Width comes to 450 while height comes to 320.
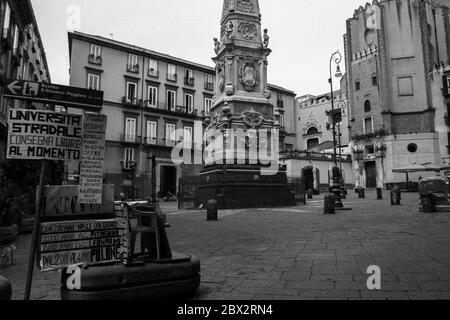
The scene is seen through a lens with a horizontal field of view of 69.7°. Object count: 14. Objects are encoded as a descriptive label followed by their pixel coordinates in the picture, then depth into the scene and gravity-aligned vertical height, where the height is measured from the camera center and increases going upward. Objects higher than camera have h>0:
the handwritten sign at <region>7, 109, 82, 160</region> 3.16 +0.55
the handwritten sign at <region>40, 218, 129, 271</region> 3.12 -0.53
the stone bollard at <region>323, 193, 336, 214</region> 12.91 -0.62
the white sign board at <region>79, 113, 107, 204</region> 3.35 +0.32
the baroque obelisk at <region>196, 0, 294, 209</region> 16.34 +3.31
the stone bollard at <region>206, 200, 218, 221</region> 11.77 -0.80
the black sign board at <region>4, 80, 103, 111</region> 3.09 +0.96
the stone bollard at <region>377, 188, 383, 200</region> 22.95 -0.41
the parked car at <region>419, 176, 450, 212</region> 12.20 -0.27
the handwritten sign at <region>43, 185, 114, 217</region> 3.27 -0.14
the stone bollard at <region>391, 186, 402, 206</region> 16.97 -0.49
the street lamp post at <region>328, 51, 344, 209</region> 15.19 +0.16
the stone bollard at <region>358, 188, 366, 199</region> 25.20 -0.37
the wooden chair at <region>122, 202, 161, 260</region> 3.32 -0.31
